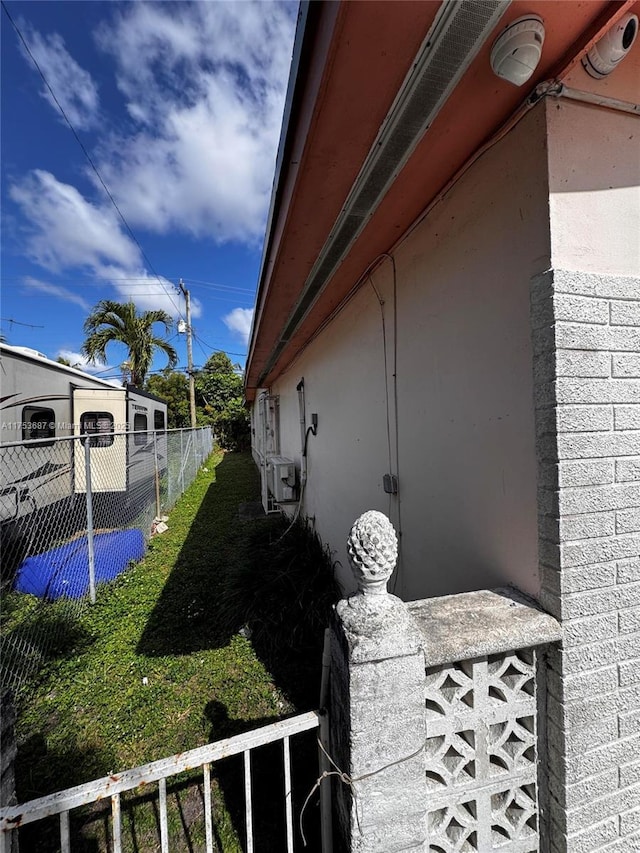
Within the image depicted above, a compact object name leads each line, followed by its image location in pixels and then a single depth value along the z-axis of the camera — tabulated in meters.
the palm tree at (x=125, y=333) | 12.68
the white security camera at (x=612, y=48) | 1.18
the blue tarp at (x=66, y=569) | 3.98
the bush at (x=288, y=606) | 2.97
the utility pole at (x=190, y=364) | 16.26
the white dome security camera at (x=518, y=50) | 1.05
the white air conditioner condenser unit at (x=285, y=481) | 6.17
